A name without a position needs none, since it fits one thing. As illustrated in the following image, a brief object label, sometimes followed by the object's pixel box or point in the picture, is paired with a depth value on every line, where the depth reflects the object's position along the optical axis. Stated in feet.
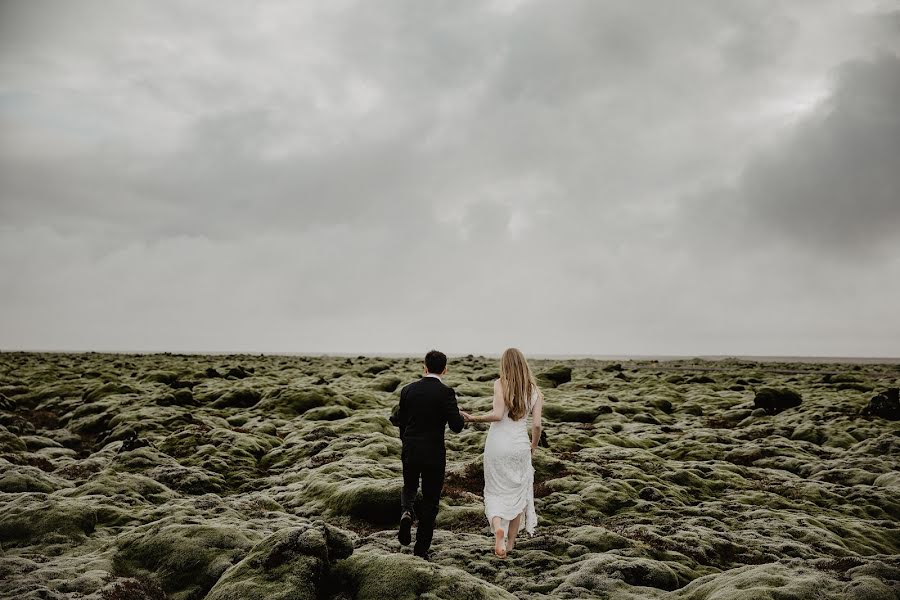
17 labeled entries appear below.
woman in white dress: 32.65
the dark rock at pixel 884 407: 83.82
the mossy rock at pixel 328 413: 83.30
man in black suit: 30.53
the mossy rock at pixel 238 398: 96.94
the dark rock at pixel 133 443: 55.98
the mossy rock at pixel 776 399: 99.04
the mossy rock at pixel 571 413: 91.09
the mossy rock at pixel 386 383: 125.39
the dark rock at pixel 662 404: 106.01
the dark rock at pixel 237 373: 141.69
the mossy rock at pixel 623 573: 29.48
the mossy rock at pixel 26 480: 42.63
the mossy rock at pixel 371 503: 41.47
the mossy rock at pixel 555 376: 144.19
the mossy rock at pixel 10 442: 59.82
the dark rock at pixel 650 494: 48.39
